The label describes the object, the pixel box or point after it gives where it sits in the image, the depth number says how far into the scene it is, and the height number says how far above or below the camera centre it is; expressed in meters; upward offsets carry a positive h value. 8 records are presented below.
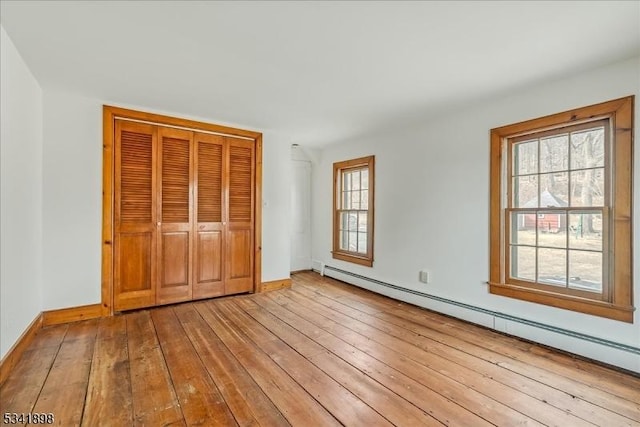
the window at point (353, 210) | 4.59 +0.05
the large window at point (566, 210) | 2.28 +0.04
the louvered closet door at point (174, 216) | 3.59 -0.05
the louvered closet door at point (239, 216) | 4.08 -0.05
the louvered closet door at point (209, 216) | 3.83 -0.05
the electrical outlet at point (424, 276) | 3.70 -0.77
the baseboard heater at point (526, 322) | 2.27 -0.98
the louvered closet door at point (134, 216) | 3.34 -0.05
